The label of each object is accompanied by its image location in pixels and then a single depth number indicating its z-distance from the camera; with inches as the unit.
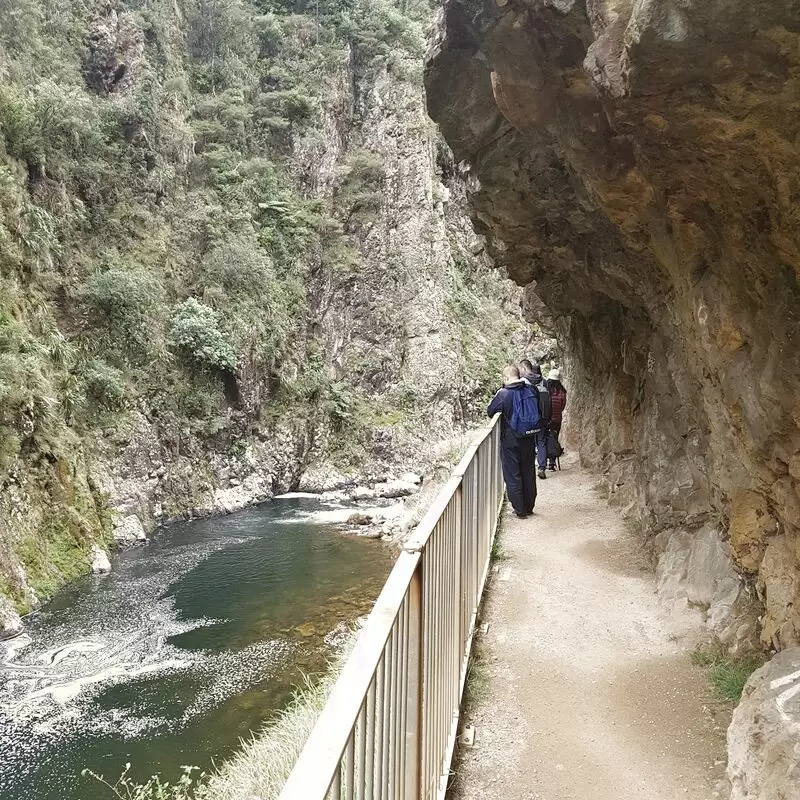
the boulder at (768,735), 107.0
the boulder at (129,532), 655.1
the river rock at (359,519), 737.2
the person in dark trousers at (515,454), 277.1
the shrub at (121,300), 758.5
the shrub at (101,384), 719.7
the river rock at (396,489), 958.4
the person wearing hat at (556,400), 423.5
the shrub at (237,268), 968.9
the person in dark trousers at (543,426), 407.8
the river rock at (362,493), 935.7
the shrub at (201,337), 868.6
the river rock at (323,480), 995.7
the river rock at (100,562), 570.9
